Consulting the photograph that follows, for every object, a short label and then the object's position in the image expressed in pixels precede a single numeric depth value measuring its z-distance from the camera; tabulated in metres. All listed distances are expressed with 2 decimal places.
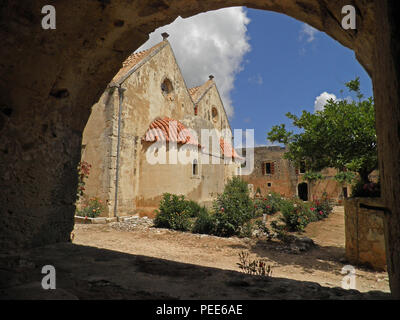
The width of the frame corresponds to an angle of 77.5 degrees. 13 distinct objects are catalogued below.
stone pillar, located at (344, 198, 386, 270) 5.21
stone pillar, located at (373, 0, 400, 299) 1.24
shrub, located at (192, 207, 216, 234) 8.57
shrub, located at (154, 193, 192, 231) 8.99
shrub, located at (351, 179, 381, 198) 5.32
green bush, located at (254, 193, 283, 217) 12.20
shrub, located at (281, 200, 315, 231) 9.08
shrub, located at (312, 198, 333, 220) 11.01
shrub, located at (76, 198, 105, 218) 9.71
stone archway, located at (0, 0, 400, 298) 1.86
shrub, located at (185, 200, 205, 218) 10.34
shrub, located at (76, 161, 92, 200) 7.63
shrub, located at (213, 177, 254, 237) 8.33
